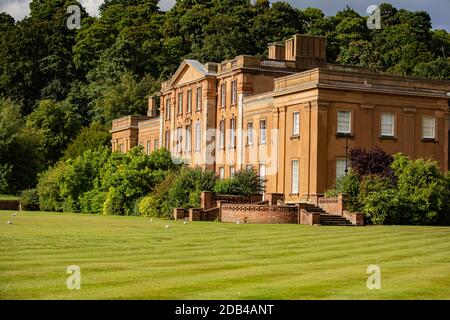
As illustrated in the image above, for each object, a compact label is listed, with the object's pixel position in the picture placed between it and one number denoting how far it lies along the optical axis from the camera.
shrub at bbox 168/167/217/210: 52.16
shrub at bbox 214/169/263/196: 52.16
